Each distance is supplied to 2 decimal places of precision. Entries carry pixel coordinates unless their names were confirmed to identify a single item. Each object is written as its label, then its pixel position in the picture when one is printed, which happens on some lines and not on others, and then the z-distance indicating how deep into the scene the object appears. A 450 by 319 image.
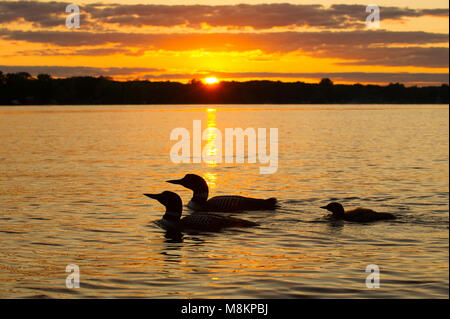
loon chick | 15.92
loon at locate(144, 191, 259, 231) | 15.10
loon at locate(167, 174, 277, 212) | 17.95
